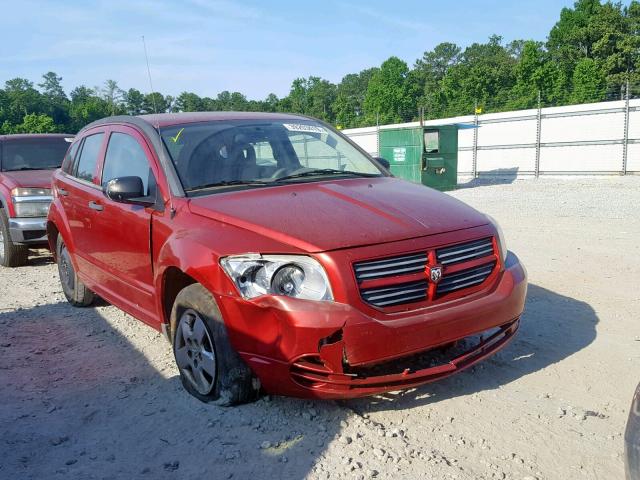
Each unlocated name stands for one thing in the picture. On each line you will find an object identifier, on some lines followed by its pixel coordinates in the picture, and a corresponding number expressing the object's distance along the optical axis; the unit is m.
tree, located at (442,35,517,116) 60.41
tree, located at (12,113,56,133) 70.50
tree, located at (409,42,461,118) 67.50
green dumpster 19.89
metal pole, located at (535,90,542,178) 23.47
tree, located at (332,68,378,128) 76.50
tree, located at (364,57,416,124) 75.81
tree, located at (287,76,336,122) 85.25
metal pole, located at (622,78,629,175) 20.78
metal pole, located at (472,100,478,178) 25.55
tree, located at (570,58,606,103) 46.56
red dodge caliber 3.06
